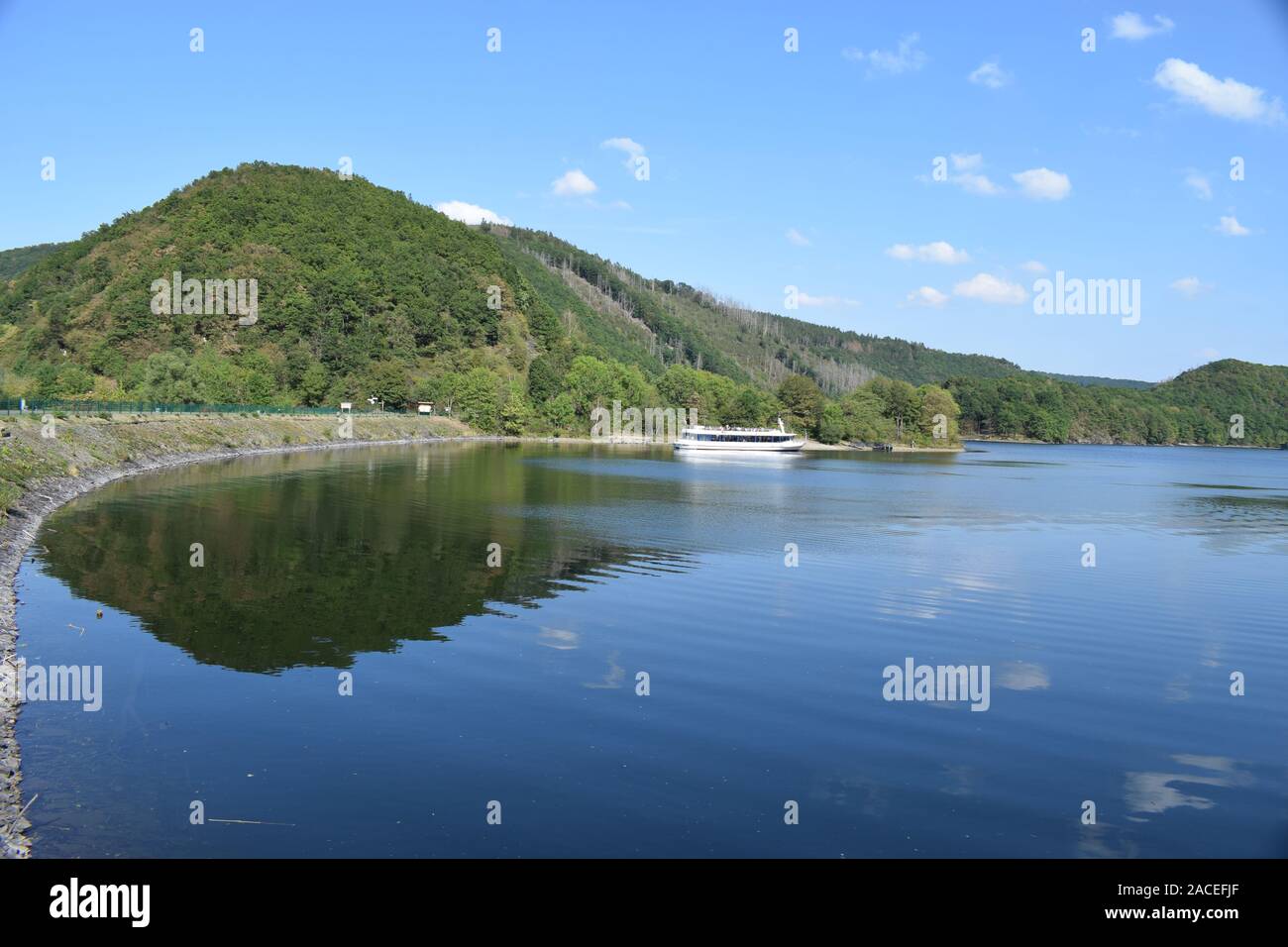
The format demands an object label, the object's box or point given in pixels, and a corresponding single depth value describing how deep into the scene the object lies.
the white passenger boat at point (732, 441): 188.75
